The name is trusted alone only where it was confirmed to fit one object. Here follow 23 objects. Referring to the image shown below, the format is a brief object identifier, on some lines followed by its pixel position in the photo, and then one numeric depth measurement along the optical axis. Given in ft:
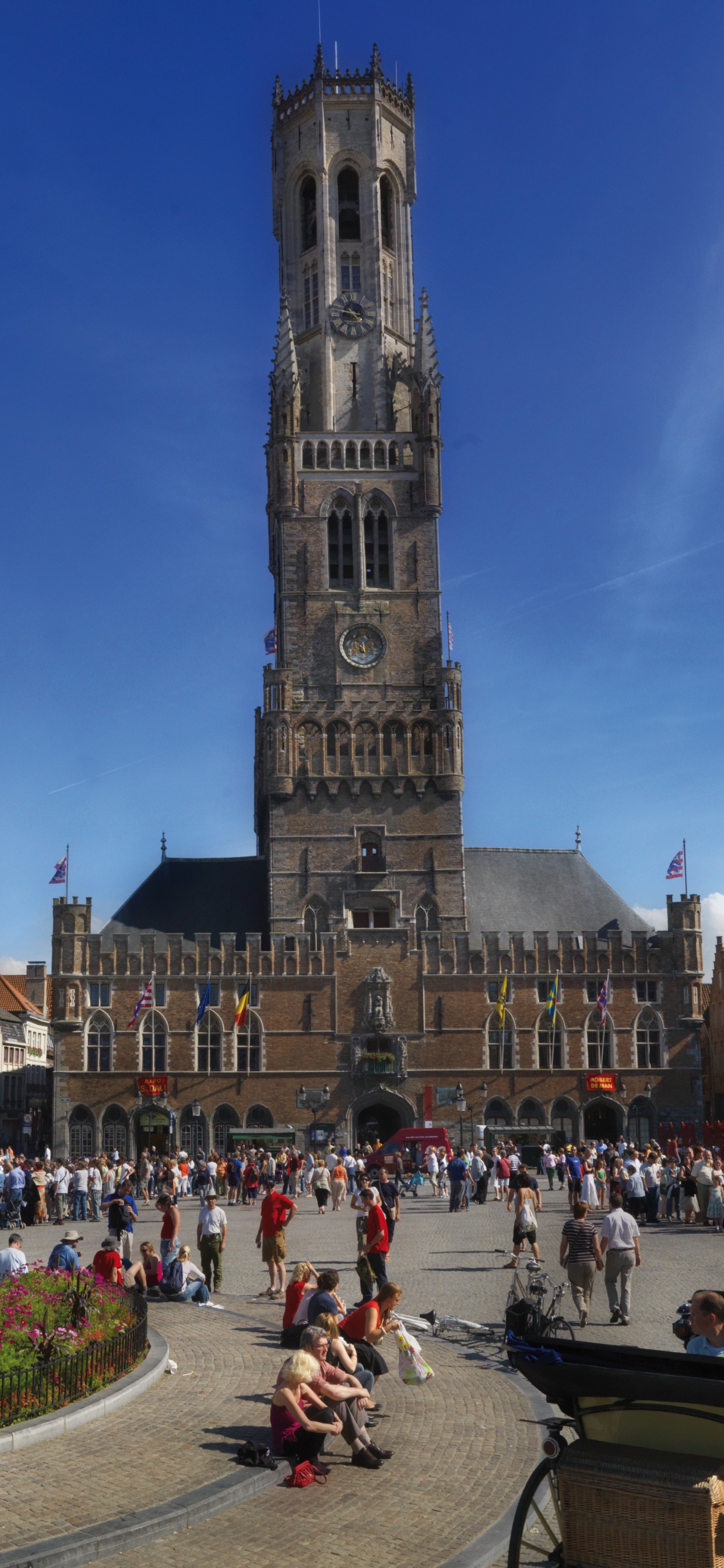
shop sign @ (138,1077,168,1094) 179.42
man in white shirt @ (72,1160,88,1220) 111.65
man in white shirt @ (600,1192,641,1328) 54.90
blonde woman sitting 34.24
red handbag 33.42
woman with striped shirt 54.34
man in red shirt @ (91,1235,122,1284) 56.70
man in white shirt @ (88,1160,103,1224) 113.80
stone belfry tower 188.75
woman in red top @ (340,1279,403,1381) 41.19
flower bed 37.99
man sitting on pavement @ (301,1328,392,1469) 34.96
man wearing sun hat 55.06
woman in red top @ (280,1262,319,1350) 45.85
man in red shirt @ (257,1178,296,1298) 62.39
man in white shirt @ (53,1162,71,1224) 110.83
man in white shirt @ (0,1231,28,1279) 52.90
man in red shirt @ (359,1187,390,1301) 56.18
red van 157.89
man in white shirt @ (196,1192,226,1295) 64.69
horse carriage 20.10
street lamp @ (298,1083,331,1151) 179.22
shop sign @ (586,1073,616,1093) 183.42
